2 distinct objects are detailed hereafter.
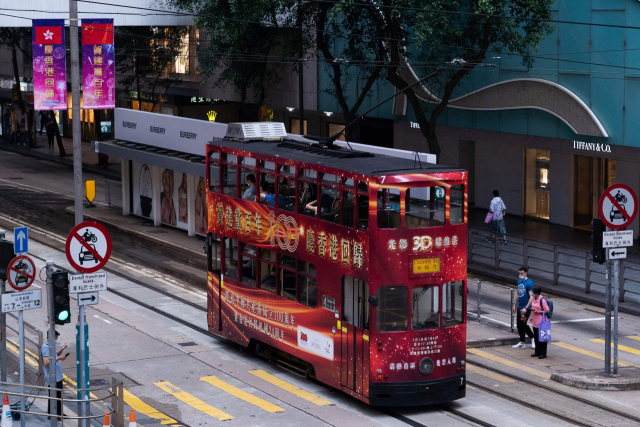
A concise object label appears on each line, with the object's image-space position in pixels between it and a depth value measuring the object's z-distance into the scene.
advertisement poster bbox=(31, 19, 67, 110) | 26.28
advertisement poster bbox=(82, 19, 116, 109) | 24.77
